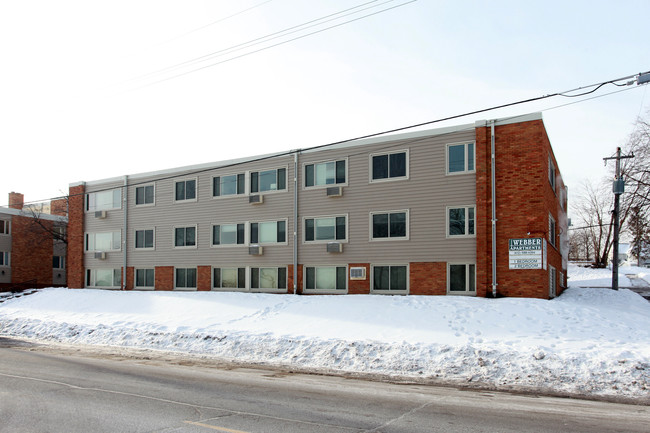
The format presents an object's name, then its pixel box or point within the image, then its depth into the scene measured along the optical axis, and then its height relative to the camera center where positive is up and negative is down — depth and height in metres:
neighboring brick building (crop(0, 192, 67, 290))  40.78 -0.57
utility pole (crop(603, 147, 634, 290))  28.43 +2.68
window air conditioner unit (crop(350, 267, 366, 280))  23.41 -1.38
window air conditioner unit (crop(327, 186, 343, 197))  24.02 +2.43
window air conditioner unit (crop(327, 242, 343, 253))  23.91 -0.20
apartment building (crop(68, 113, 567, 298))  20.50 +1.10
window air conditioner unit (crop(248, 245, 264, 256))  26.17 -0.37
